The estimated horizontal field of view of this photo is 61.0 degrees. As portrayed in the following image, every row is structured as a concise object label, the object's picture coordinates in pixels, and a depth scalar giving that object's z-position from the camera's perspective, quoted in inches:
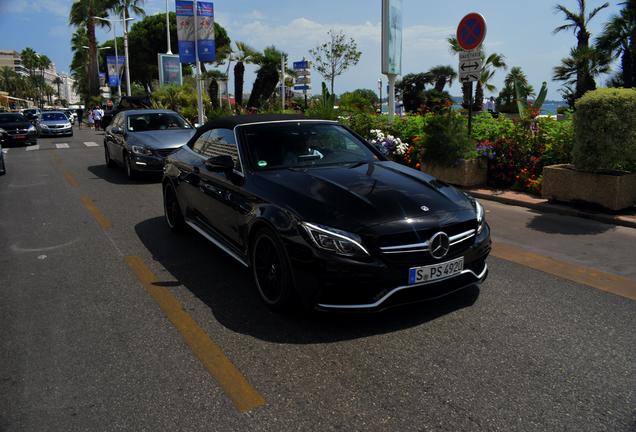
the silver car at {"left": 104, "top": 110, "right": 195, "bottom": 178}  454.3
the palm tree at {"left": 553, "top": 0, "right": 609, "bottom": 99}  1192.2
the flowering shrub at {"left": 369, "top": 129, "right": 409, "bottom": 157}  449.4
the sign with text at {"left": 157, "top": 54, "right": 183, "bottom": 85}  1362.0
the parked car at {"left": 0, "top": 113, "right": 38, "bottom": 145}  941.2
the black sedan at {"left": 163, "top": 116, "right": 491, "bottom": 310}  144.3
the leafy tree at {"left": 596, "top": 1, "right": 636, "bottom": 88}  1042.7
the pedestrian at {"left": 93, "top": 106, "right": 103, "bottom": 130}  1489.9
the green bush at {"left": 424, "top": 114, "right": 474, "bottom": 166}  391.9
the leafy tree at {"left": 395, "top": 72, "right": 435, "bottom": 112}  2210.9
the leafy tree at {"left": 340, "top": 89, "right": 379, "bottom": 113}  642.2
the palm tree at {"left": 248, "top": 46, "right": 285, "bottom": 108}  1688.0
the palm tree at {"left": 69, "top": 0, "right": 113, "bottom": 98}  2048.5
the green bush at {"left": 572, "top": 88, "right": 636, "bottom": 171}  284.5
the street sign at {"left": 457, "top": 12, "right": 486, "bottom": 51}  378.0
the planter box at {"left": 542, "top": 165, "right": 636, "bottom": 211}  293.9
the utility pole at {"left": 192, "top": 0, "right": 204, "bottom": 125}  854.5
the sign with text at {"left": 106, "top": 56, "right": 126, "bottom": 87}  2063.2
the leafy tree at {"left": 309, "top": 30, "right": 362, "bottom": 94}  1803.6
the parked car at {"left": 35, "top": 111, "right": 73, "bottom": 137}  1165.7
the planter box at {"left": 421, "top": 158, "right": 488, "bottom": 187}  390.3
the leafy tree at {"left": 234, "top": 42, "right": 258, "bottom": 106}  1630.2
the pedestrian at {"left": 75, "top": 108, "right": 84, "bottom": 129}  1659.7
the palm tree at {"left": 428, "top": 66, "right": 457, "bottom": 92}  2298.2
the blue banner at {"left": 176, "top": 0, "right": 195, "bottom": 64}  863.7
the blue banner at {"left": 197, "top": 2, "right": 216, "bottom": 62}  877.8
